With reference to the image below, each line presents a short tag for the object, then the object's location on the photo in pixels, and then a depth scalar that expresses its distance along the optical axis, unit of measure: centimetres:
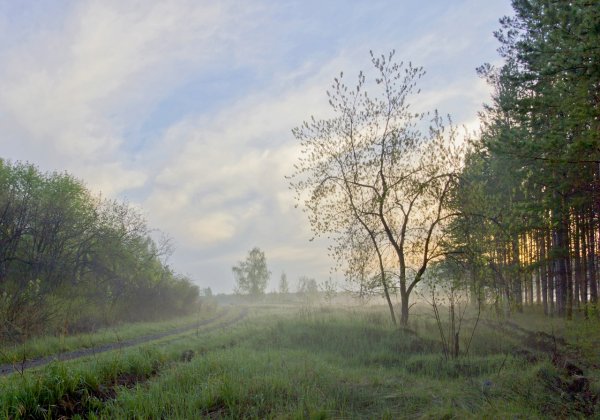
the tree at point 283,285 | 10956
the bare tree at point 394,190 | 1969
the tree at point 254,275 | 9906
